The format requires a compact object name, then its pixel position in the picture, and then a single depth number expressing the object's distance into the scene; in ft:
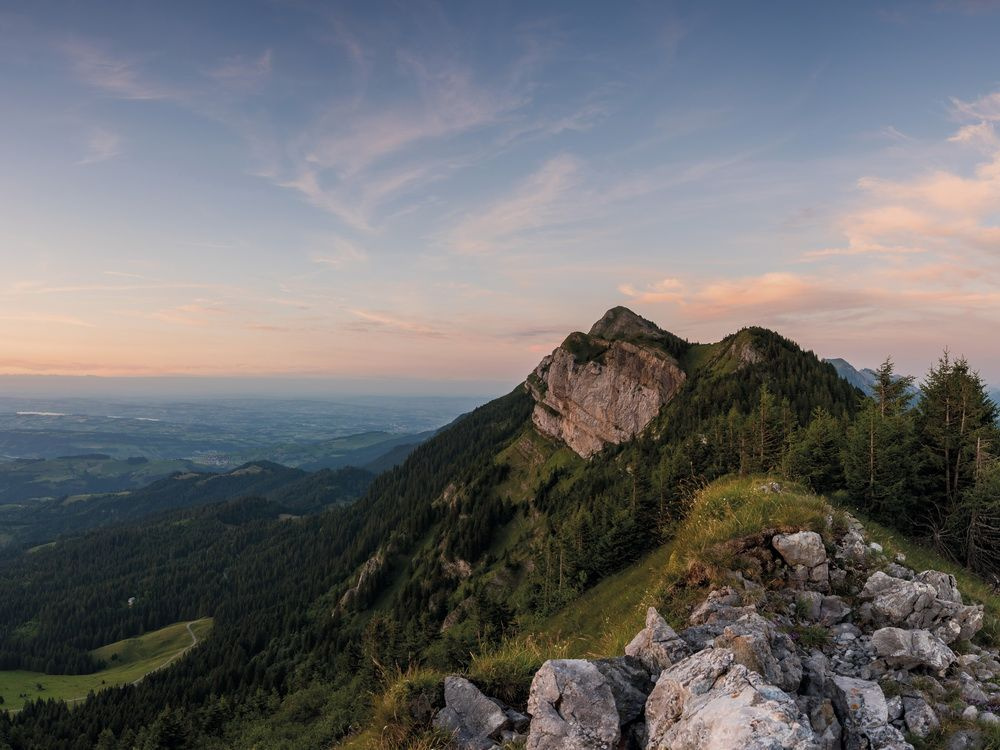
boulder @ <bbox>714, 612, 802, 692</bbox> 23.63
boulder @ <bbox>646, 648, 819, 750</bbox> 18.25
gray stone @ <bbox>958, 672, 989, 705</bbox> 28.35
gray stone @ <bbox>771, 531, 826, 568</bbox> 41.81
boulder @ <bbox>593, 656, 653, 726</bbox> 23.57
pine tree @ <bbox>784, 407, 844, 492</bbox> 103.40
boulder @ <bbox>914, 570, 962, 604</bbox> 39.47
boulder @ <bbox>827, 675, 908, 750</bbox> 23.06
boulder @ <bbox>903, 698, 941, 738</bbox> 25.35
